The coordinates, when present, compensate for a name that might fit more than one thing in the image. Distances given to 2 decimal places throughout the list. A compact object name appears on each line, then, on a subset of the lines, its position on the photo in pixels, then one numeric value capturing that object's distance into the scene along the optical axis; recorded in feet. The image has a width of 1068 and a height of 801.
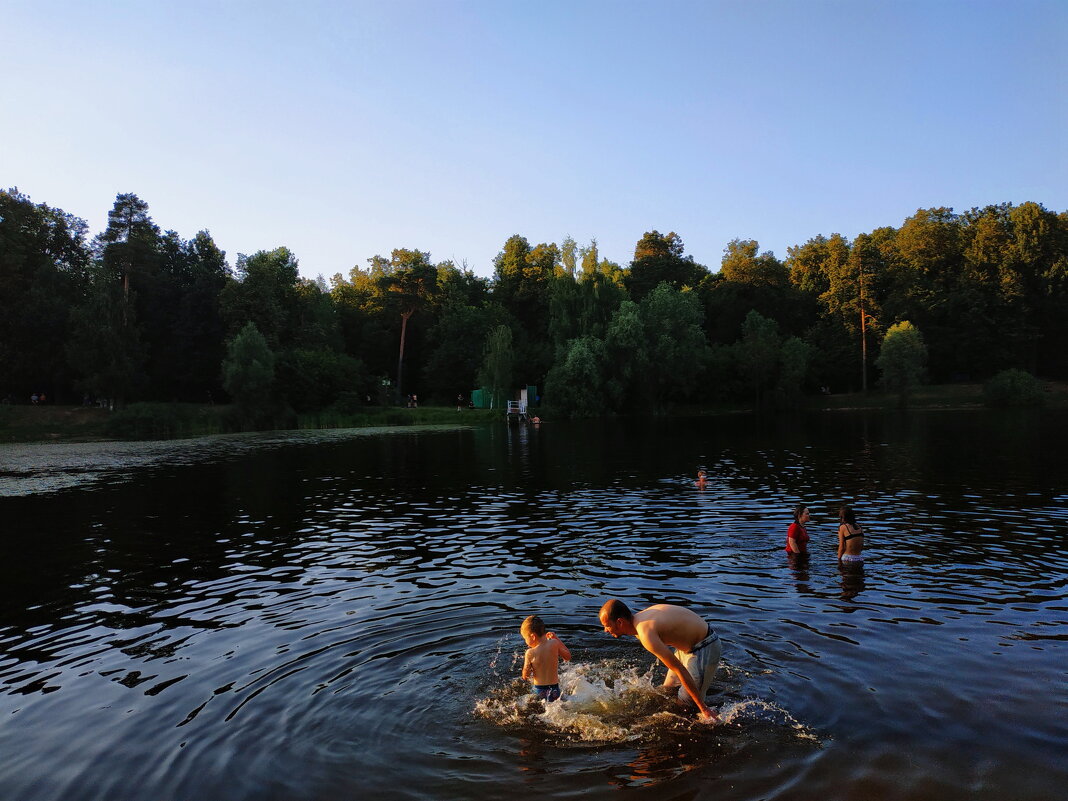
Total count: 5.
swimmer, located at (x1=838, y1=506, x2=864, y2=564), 52.24
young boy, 30.83
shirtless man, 28.96
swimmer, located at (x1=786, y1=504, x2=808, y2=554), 55.72
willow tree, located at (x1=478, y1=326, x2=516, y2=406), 284.00
